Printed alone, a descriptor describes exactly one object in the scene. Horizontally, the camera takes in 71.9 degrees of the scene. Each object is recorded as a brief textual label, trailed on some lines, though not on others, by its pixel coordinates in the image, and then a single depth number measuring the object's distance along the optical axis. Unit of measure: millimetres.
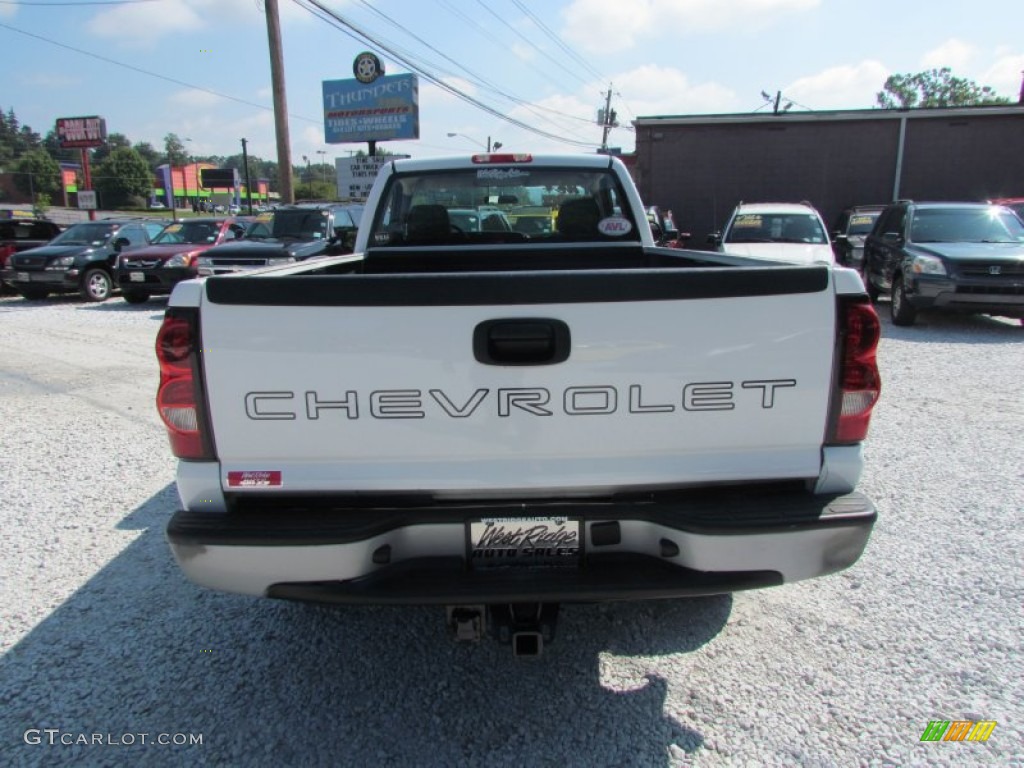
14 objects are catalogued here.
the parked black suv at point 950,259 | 9625
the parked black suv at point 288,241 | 11992
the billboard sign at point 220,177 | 53250
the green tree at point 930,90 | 77188
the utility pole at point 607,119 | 51781
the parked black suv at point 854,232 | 12825
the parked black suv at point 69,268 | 15438
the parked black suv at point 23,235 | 17312
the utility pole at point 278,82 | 17453
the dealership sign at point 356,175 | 23797
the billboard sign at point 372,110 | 25516
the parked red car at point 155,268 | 13938
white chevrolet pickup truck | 2135
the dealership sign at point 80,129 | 50219
